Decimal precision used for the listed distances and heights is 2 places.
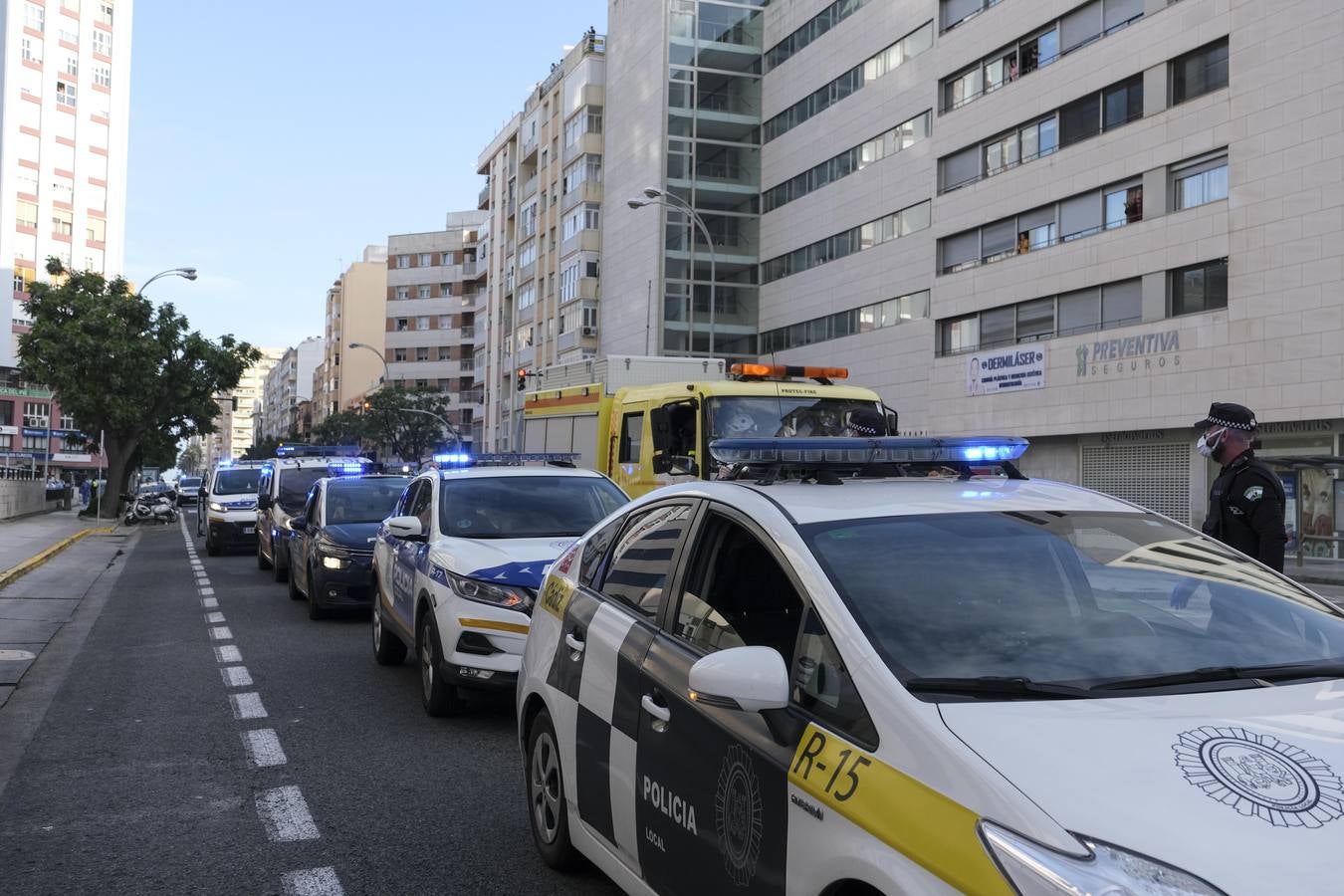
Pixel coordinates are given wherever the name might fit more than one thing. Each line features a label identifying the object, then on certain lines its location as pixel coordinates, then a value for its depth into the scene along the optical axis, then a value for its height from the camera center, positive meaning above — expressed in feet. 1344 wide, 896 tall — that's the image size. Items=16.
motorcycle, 151.23 -4.74
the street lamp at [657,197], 115.59 +34.35
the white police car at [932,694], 7.52 -1.57
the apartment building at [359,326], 404.77 +47.14
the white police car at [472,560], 24.52 -1.80
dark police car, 42.39 -2.26
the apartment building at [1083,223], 85.92 +21.85
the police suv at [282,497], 60.08 -1.27
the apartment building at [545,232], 199.93 +43.37
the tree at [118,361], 151.33 +13.19
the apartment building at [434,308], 343.05 +45.48
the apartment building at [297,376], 538.06 +41.83
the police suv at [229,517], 83.20 -2.95
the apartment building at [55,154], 278.87 +71.30
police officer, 20.42 -0.09
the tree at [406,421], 257.34 +10.90
